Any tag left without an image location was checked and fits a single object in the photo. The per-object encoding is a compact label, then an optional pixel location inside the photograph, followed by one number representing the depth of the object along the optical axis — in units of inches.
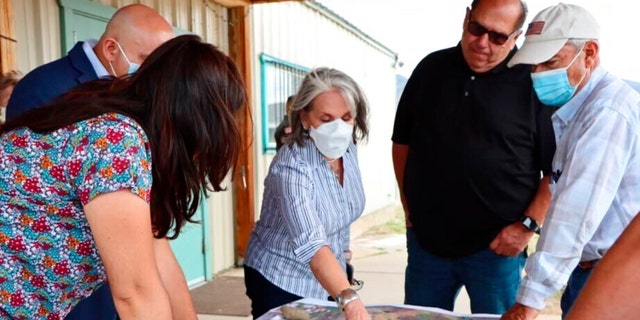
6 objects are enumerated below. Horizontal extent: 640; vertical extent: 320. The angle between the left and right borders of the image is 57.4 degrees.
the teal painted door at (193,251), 183.3
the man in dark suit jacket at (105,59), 74.5
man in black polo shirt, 84.9
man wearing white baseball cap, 55.4
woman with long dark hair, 39.2
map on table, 66.1
